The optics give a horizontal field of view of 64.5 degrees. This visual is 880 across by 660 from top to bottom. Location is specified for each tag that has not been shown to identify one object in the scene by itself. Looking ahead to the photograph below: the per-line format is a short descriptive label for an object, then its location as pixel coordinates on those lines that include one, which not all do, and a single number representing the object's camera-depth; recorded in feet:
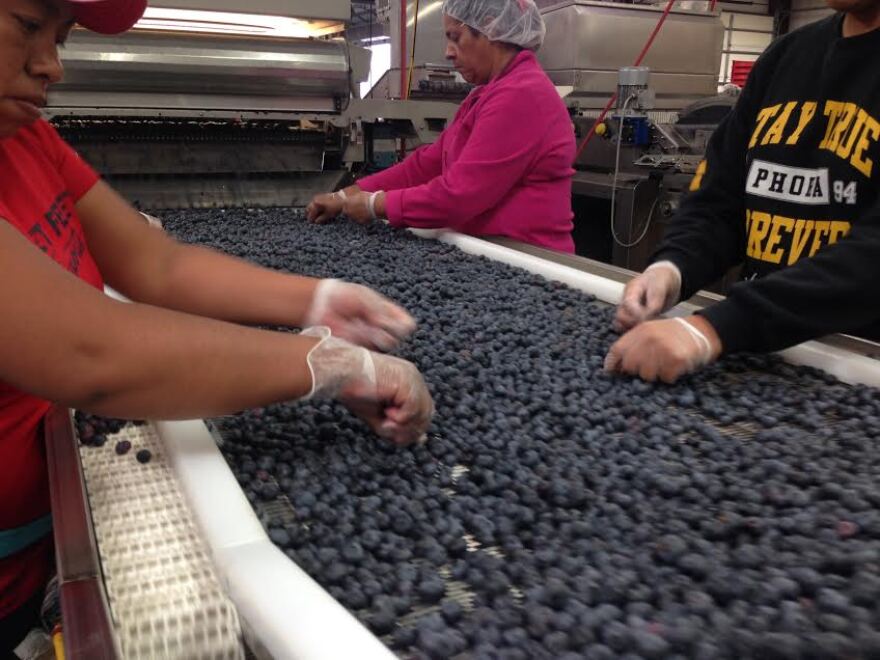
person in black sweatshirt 3.84
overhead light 8.95
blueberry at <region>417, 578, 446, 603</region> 2.20
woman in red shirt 2.48
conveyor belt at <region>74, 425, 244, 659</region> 2.09
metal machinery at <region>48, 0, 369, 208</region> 8.77
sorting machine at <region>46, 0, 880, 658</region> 2.12
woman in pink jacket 7.15
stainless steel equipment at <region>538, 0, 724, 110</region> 13.21
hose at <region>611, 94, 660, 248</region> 10.99
